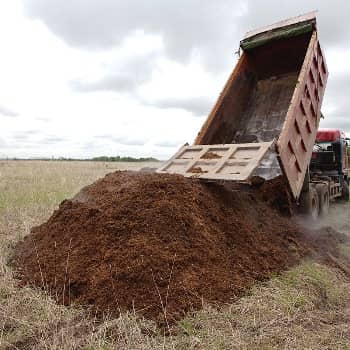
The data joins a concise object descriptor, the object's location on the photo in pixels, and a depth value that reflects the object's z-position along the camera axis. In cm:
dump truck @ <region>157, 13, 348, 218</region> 588
